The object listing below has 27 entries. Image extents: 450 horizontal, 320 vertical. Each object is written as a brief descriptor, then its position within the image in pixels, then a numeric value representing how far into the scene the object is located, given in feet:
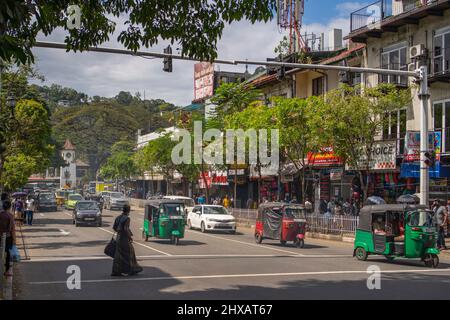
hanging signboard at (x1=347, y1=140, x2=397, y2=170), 96.27
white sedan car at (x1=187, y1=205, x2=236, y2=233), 101.34
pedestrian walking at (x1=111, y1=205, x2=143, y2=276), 45.60
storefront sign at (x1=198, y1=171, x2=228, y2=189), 171.96
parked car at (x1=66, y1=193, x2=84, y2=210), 179.93
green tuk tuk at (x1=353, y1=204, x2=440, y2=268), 55.57
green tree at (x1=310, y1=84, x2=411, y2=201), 87.35
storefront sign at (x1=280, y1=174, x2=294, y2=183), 130.31
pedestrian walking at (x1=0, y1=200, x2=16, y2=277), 44.14
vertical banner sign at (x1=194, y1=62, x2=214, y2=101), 205.67
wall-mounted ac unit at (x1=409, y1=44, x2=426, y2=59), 76.29
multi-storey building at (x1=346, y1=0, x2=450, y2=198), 88.28
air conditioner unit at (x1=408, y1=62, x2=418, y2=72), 77.39
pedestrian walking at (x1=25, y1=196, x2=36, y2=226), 114.85
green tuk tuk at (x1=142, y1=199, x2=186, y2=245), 76.89
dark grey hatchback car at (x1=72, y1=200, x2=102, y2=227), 111.65
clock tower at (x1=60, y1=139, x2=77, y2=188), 373.61
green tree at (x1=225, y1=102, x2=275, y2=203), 108.88
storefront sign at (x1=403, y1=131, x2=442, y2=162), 71.67
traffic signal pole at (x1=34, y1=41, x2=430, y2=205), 60.39
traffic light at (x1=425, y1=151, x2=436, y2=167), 66.33
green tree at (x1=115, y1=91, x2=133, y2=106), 517.76
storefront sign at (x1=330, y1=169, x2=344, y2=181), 114.87
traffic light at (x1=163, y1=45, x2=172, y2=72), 52.44
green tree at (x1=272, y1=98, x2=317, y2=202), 102.17
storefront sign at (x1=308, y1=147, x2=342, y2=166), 110.83
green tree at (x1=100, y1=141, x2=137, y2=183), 273.33
